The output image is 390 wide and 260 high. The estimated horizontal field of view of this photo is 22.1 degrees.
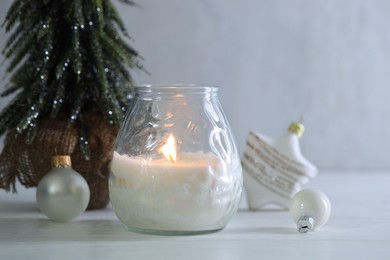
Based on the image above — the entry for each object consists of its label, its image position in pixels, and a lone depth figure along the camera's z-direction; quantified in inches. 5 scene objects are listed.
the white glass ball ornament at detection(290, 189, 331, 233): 29.9
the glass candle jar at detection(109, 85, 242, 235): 28.6
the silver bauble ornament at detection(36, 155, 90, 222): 31.5
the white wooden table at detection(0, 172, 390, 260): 26.6
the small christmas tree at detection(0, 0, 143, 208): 33.4
